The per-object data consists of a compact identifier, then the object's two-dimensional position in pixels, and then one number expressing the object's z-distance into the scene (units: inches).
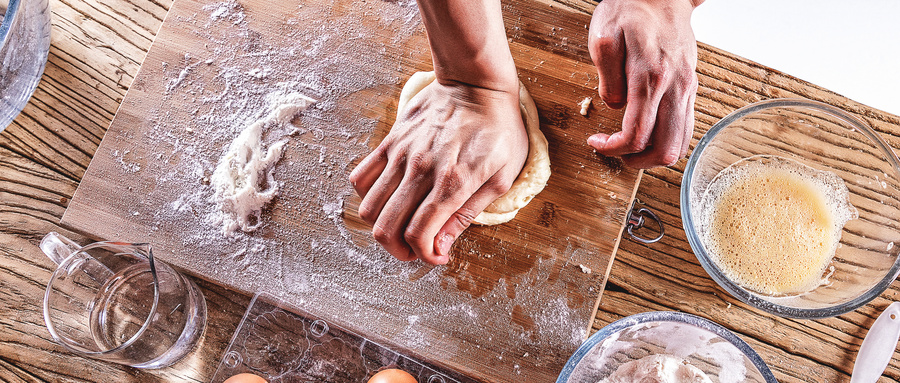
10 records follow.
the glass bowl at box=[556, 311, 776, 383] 33.2
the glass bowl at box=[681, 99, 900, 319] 34.6
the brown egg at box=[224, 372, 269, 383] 36.0
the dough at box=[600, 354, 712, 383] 33.7
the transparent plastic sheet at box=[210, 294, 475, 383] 37.5
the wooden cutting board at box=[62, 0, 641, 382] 36.5
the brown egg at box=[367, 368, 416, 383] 35.0
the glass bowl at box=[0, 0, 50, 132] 36.4
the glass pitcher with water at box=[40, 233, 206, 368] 36.4
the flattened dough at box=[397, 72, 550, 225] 35.7
